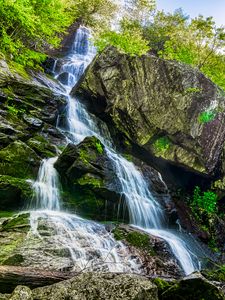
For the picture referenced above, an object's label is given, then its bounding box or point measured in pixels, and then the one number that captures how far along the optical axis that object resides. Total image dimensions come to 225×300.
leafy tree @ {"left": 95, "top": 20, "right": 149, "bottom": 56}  14.63
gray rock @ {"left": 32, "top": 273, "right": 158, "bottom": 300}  3.46
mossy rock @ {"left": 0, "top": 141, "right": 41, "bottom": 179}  9.35
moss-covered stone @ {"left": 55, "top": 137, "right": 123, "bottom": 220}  9.68
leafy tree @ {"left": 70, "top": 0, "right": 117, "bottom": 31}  33.11
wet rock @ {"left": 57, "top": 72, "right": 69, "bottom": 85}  19.19
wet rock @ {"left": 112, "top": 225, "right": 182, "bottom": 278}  7.78
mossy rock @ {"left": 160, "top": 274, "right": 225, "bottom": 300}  4.21
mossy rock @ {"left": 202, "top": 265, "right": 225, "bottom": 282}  6.83
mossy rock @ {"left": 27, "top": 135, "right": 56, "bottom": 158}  10.48
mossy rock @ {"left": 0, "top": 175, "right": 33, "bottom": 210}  8.48
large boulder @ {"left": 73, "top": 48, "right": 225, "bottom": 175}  13.96
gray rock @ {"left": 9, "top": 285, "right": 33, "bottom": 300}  3.16
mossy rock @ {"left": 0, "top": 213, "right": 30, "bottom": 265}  5.74
